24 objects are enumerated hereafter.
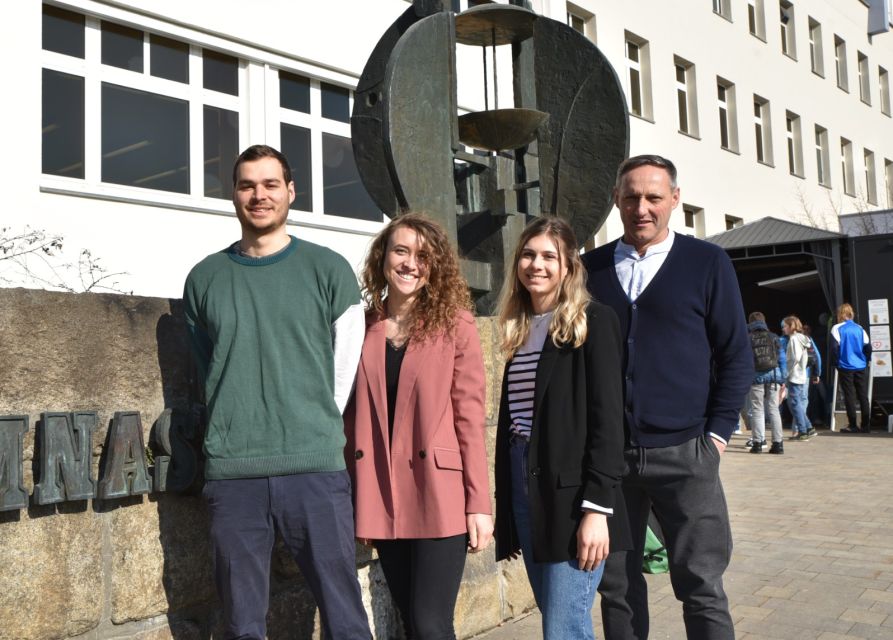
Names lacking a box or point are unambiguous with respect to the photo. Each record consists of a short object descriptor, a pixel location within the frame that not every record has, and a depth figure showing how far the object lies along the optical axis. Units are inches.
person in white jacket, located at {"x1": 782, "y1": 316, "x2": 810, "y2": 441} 487.8
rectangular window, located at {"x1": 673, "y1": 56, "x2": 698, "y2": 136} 845.2
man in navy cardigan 112.4
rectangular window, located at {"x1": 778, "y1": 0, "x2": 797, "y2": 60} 1038.0
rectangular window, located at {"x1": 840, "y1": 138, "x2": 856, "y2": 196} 1154.7
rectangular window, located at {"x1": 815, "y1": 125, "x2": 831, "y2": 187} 1096.2
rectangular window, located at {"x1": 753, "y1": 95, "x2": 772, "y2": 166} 968.3
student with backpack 428.1
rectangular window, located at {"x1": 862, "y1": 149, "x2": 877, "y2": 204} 1198.3
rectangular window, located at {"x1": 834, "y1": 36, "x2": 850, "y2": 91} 1167.6
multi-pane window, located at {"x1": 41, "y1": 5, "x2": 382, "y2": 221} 394.0
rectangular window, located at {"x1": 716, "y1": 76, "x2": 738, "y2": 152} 911.7
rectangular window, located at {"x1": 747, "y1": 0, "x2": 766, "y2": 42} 976.3
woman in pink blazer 106.0
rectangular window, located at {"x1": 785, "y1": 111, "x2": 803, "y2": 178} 1035.9
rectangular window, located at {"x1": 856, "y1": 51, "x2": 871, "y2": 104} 1225.1
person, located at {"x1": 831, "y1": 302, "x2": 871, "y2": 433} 514.0
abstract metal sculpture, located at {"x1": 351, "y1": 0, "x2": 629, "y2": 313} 181.3
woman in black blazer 102.0
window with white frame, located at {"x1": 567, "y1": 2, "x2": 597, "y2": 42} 714.8
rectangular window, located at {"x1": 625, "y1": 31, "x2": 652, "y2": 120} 782.5
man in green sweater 105.3
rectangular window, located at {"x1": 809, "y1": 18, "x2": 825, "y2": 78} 1106.1
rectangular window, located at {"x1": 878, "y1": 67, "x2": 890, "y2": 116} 1280.8
